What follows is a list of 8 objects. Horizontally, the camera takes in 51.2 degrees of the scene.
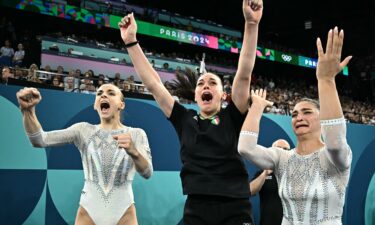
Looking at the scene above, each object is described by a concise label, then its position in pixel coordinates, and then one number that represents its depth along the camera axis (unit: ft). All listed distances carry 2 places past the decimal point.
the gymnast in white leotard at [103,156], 9.45
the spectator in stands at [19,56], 34.82
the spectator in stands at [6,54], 32.92
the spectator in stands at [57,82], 22.45
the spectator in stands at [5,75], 17.13
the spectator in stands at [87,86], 21.25
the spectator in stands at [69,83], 21.60
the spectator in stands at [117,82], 24.72
